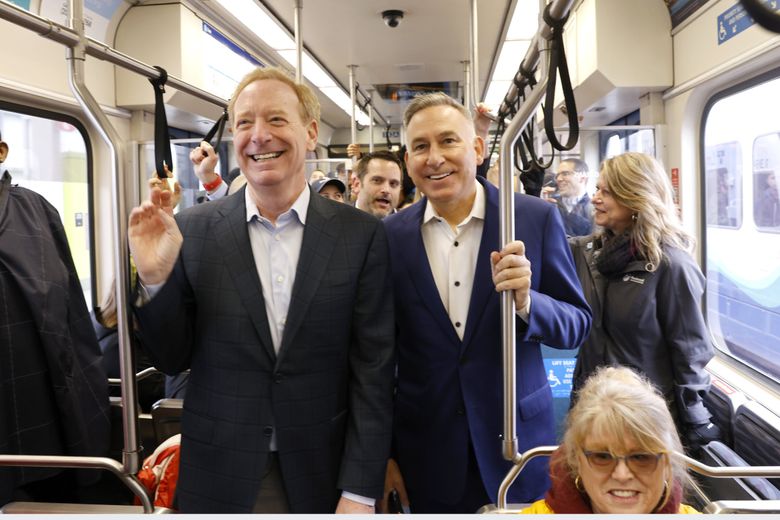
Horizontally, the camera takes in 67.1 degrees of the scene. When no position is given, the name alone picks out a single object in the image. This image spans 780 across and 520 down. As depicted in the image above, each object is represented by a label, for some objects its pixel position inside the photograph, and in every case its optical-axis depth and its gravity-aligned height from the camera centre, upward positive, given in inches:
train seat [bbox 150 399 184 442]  104.0 -30.3
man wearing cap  173.5 +16.9
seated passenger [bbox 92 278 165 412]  131.3 -27.5
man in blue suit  69.6 -9.4
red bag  77.0 -30.1
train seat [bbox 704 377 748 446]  140.1 -40.7
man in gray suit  60.9 -9.4
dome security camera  168.4 +66.0
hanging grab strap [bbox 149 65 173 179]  67.1 +13.4
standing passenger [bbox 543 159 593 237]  199.8 +14.5
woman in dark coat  105.4 -9.7
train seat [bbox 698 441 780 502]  95.7 -41.2
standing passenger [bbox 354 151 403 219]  141.6 +14.5
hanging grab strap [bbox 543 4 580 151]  51.1 +14.8
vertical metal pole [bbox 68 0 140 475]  53.4 +1.4
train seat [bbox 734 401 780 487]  121.3 -42.3
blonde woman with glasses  57.7 -22.2
